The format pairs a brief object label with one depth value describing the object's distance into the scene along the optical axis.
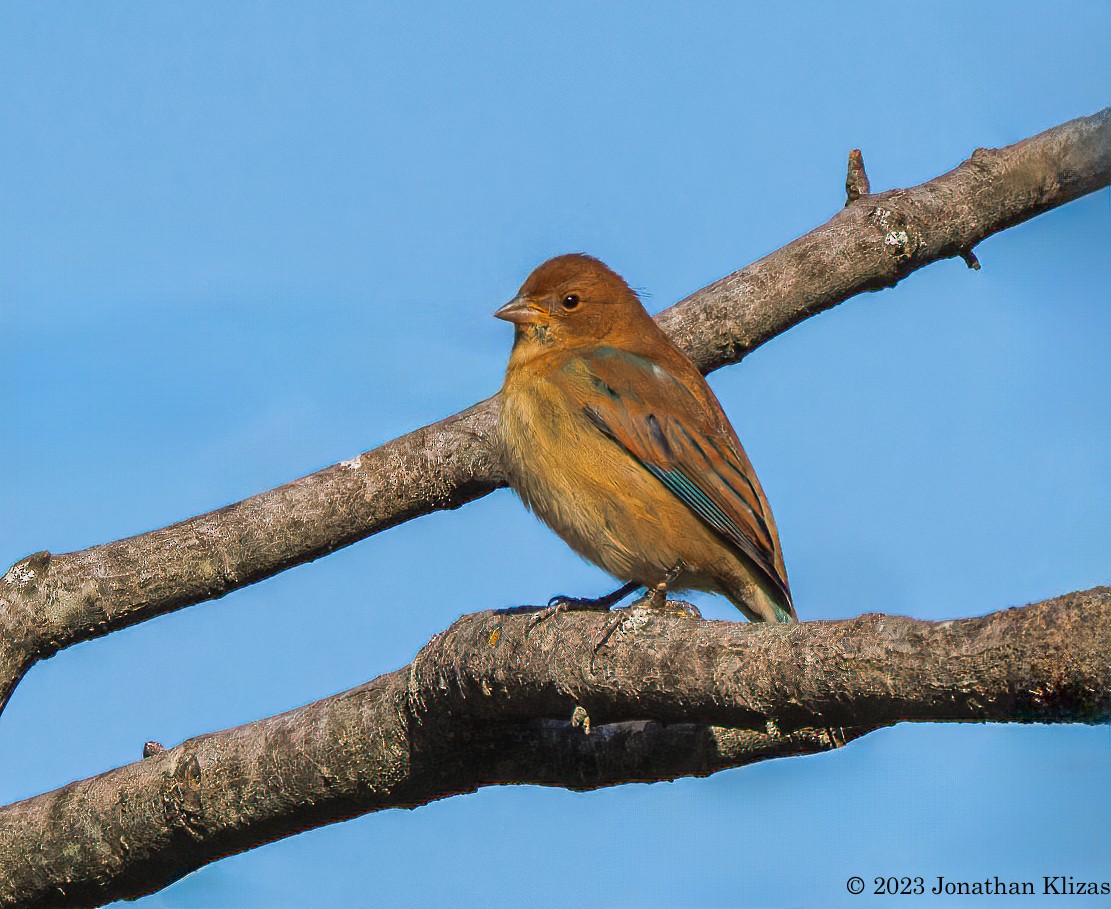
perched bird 10.87
